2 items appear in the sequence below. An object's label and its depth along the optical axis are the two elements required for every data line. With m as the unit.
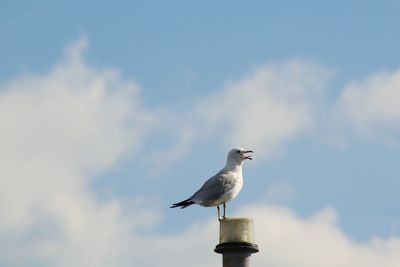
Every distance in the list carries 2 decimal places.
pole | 14.49
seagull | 17.36
